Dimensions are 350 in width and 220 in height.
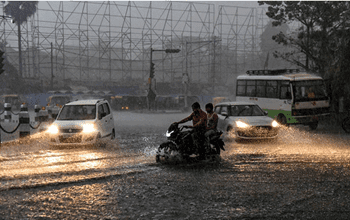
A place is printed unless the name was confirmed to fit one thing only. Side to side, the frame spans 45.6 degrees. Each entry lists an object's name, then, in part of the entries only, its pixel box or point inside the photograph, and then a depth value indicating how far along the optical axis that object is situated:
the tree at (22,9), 53.56
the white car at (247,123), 14.17
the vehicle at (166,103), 39.94
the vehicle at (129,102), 40.72
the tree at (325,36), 21.86
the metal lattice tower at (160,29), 53.69
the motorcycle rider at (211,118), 10.77
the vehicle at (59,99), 37.75
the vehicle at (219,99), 38.45
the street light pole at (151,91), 34.52
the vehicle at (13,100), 40.81
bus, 19.48
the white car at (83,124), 12.84
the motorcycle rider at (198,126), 10.12
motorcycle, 9.97
